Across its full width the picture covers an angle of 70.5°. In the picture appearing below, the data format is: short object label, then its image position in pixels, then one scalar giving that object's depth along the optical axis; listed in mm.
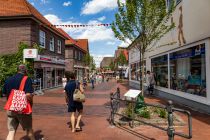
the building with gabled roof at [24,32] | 11600
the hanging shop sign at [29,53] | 9396
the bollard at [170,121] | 3135
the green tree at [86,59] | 27022
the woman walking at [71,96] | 4249
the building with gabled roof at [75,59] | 21844
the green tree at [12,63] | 9999
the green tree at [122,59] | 31579
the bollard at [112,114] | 4824
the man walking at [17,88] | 3023
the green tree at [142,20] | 5494
